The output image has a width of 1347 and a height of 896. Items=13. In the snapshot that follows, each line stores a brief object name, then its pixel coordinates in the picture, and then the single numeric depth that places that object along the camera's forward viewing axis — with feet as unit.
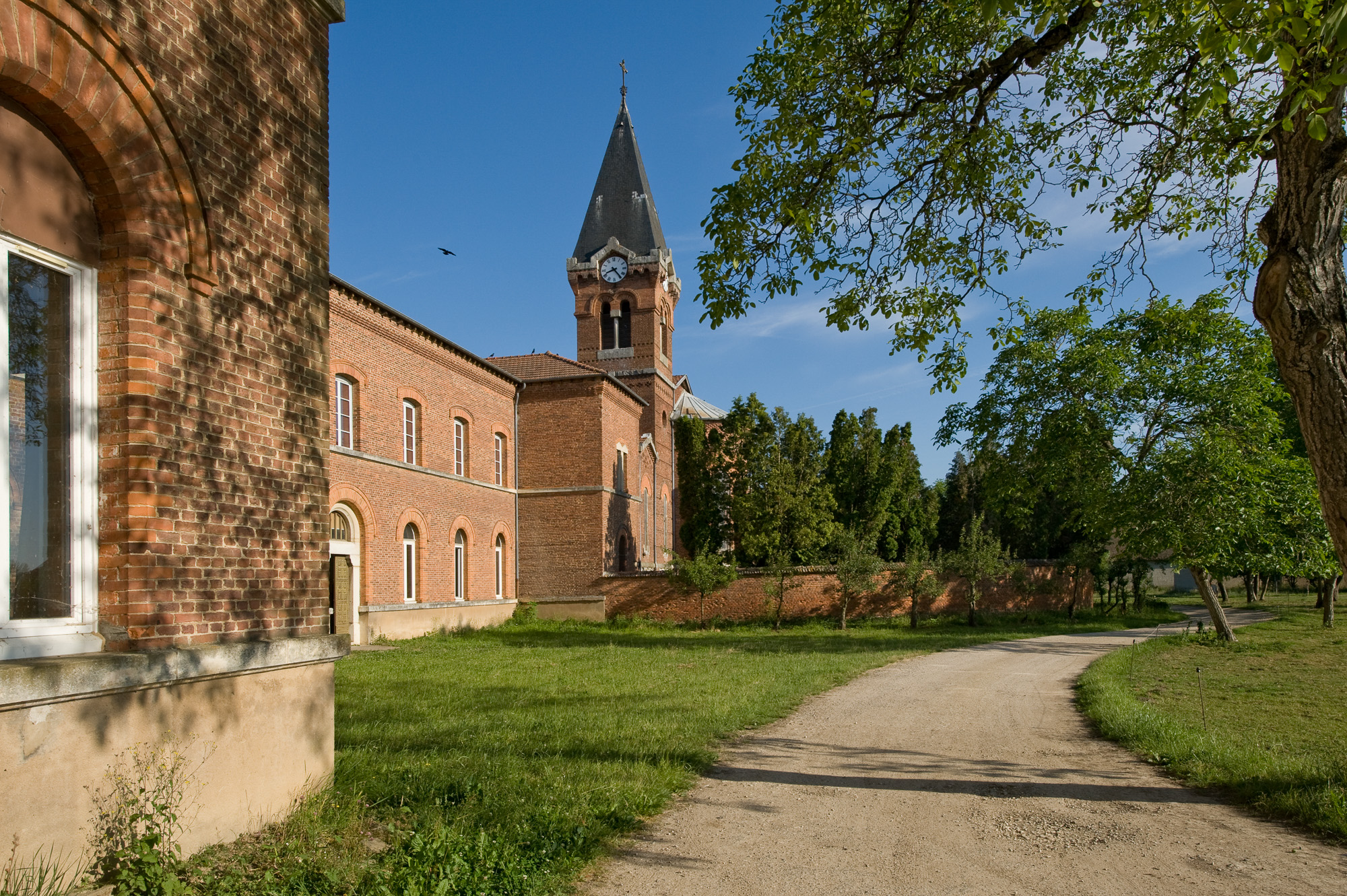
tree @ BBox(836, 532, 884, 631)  90.84
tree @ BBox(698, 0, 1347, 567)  25.08
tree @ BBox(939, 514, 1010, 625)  96.73
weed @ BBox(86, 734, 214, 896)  13.50
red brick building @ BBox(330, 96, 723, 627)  71.92
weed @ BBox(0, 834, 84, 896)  12.24
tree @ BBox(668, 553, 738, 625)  94.84
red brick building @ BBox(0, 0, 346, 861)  13.61
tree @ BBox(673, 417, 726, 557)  107.24
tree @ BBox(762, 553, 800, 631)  93.61
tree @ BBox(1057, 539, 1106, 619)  108.37
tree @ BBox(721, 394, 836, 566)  95.76
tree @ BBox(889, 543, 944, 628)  95.25
